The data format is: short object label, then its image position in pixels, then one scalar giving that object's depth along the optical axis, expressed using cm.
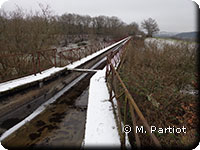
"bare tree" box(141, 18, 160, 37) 5809
